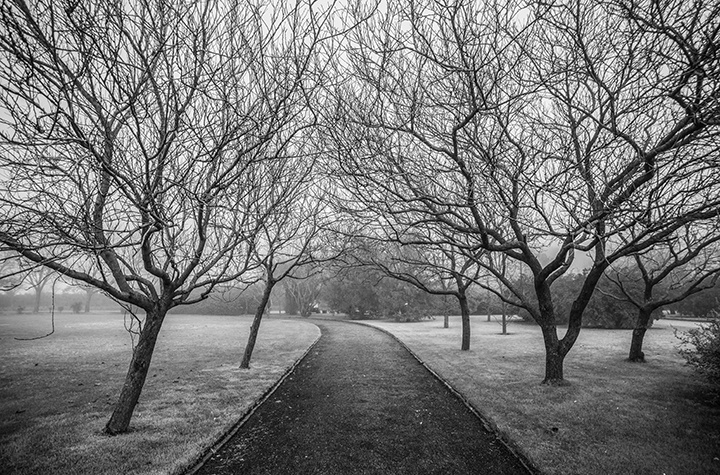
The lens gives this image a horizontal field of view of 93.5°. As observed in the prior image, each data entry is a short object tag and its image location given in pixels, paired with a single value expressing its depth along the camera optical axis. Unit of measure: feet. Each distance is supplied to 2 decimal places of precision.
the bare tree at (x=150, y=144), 11.71
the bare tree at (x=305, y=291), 149.79
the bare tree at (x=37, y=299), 155.35
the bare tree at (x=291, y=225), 30.09
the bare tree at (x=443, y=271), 37.70
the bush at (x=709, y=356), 22.86
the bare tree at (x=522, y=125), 16.65
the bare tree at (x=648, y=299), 33.37
